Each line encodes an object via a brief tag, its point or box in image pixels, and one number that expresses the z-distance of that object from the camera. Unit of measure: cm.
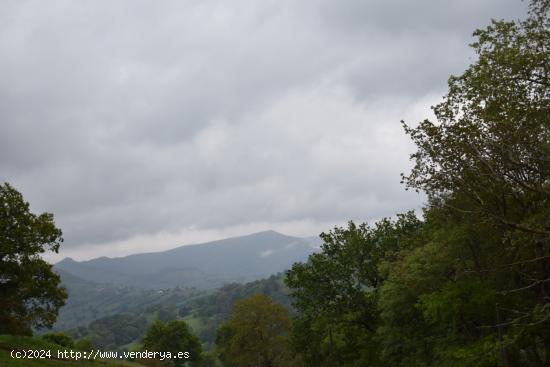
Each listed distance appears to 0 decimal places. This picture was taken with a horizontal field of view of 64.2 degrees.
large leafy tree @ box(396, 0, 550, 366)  1490
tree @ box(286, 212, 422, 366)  3972
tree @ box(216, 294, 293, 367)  6719
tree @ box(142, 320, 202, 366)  9094
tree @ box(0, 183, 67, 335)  3109
